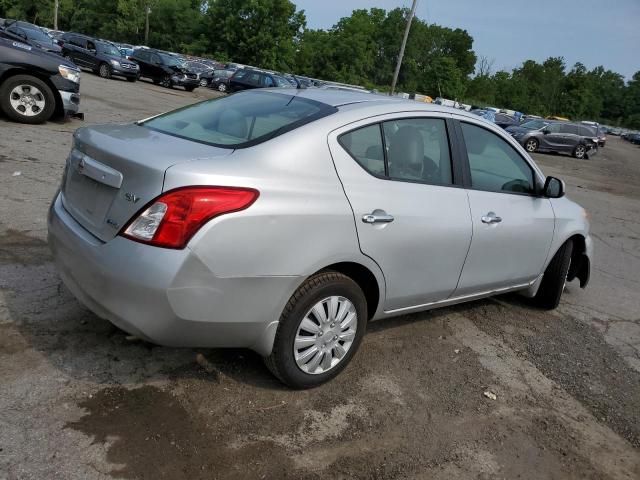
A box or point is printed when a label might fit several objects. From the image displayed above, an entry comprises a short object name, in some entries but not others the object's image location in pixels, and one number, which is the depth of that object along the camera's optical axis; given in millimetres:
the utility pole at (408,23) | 31422
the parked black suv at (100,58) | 27234
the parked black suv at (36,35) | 20703
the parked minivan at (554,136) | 26047
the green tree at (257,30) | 69125
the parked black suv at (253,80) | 27630
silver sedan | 2633
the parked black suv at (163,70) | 29547
